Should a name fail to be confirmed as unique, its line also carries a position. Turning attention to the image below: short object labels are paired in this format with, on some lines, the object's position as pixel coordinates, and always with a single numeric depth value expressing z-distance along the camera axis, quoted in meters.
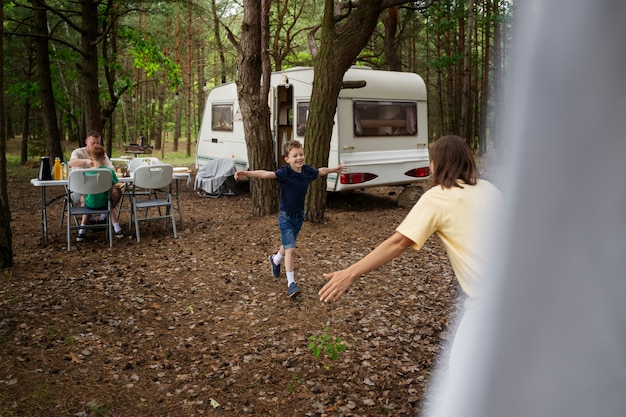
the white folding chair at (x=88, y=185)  7.05
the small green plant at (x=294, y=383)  3.84
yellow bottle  7.59
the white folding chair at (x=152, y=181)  7.71
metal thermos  7.30
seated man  7.93
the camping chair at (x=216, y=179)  12.77
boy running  5.50
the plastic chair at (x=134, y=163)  9.34
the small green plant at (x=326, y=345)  4.25
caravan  10.34
